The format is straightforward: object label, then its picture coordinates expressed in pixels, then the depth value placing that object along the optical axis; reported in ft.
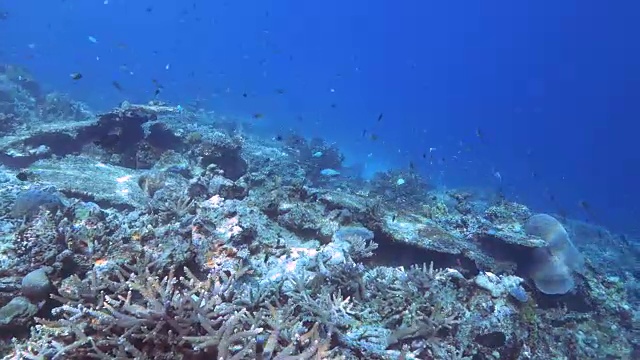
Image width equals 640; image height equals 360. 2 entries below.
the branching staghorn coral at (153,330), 10.27
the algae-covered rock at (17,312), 11.87
